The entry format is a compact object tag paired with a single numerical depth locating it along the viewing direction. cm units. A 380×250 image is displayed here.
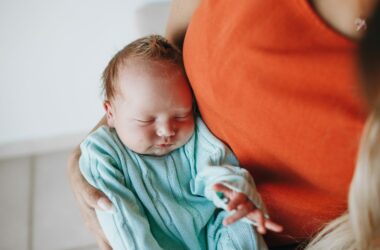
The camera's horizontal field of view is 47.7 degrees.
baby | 72
